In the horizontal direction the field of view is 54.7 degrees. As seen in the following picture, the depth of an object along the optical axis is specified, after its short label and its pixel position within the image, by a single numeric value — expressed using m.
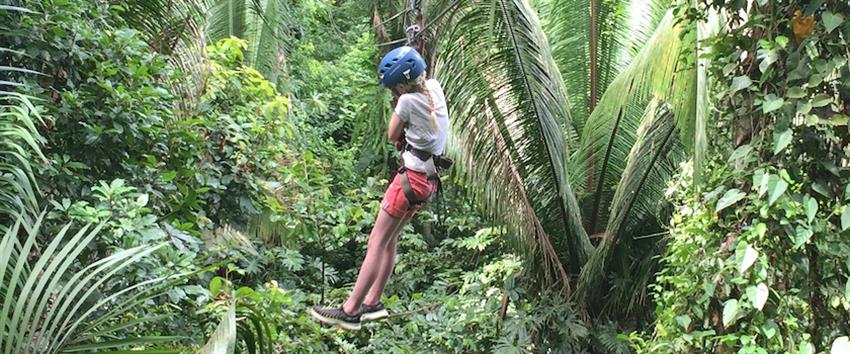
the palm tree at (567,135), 5.84
